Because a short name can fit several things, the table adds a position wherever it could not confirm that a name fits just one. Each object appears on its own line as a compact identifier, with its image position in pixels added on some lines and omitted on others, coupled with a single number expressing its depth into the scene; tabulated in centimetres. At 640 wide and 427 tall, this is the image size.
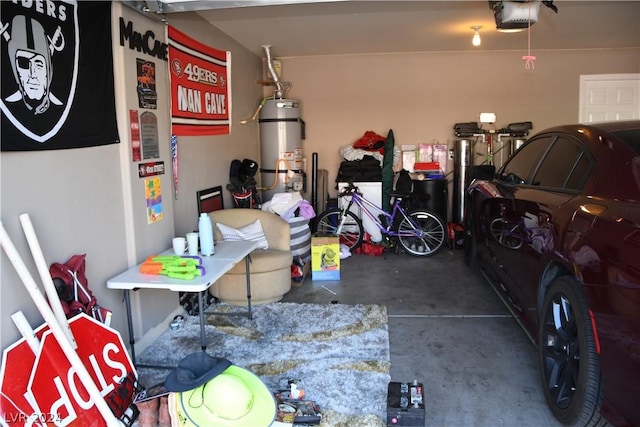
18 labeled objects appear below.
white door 648
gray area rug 259
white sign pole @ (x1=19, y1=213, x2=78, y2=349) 213
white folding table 255
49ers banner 380
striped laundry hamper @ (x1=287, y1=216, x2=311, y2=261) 465
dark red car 171
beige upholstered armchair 391
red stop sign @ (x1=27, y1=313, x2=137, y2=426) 207
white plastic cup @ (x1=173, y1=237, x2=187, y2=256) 314
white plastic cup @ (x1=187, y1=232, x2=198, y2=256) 320
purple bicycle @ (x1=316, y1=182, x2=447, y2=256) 562
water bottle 312
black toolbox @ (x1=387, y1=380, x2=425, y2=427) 228
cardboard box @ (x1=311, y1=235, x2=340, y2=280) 468
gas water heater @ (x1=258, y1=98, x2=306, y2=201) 599
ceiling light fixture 509
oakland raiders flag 211
